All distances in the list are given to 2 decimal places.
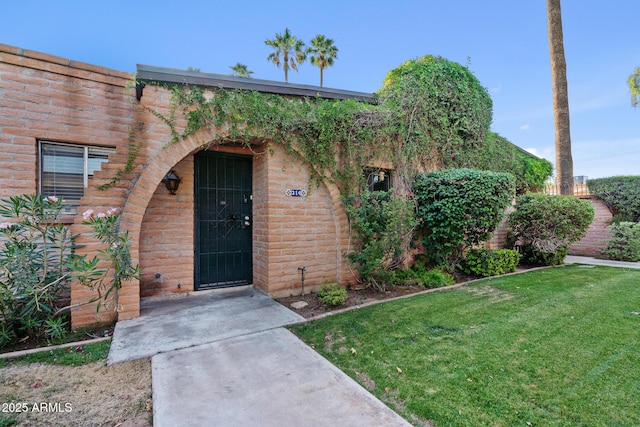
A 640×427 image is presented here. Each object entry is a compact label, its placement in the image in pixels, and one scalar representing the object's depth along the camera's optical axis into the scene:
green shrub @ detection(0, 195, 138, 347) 3.39
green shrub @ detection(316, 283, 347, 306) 4.83
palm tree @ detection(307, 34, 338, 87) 17.89
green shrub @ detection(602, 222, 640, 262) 8.77
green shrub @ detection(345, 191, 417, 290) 5.38
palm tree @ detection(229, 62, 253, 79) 15.98
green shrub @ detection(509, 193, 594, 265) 7.65
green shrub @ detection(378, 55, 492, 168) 6.89
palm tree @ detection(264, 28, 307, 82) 18.15
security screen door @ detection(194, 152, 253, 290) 5.52
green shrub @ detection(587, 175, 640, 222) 9.91
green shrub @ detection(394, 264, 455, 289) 6.15
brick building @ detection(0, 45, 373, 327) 4.00
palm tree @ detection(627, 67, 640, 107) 13.88
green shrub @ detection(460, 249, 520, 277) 7.12
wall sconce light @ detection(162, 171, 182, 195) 4.98
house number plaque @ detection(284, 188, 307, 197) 5.48
